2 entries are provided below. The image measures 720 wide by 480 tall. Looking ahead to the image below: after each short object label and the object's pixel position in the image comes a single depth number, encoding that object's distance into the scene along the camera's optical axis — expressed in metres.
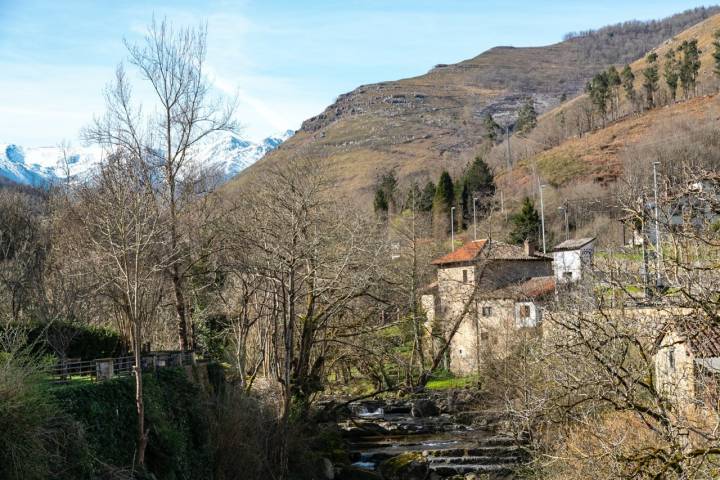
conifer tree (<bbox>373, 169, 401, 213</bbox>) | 102.69
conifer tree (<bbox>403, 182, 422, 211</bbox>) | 97.07
